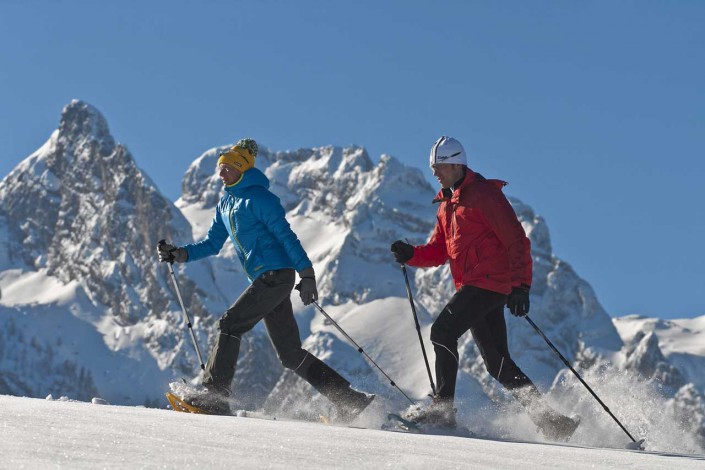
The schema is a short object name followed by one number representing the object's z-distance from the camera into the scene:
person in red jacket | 17.04
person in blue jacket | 17.33
